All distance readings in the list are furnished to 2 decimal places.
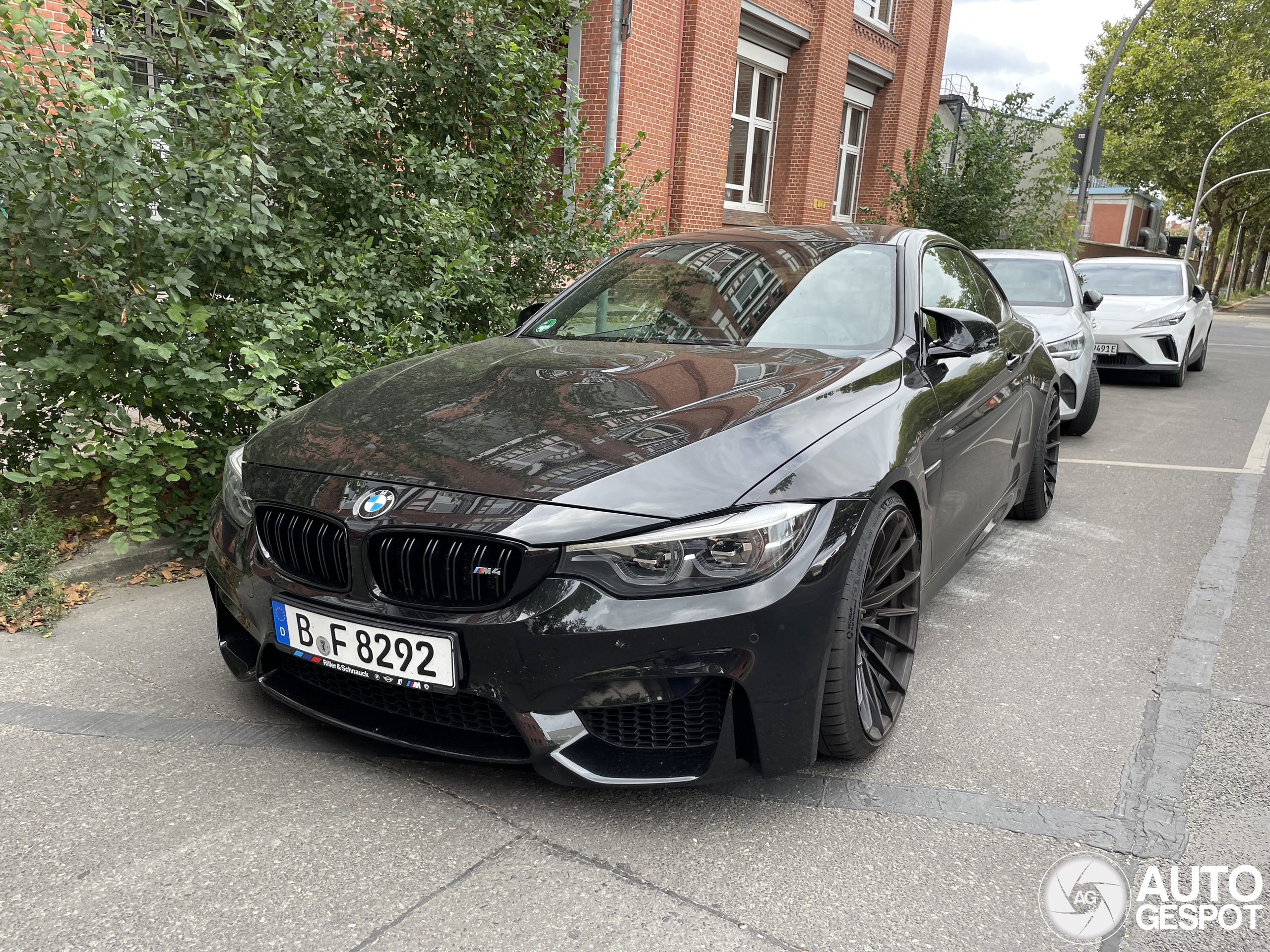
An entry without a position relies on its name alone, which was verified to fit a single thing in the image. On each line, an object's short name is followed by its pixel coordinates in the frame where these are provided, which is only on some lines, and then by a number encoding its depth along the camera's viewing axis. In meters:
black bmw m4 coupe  2.14
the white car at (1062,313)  7.70
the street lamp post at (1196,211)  35.84
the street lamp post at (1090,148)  17.55
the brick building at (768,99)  12.47
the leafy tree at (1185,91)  37.62
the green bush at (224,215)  3.56
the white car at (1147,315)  11.37
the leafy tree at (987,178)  13.94
